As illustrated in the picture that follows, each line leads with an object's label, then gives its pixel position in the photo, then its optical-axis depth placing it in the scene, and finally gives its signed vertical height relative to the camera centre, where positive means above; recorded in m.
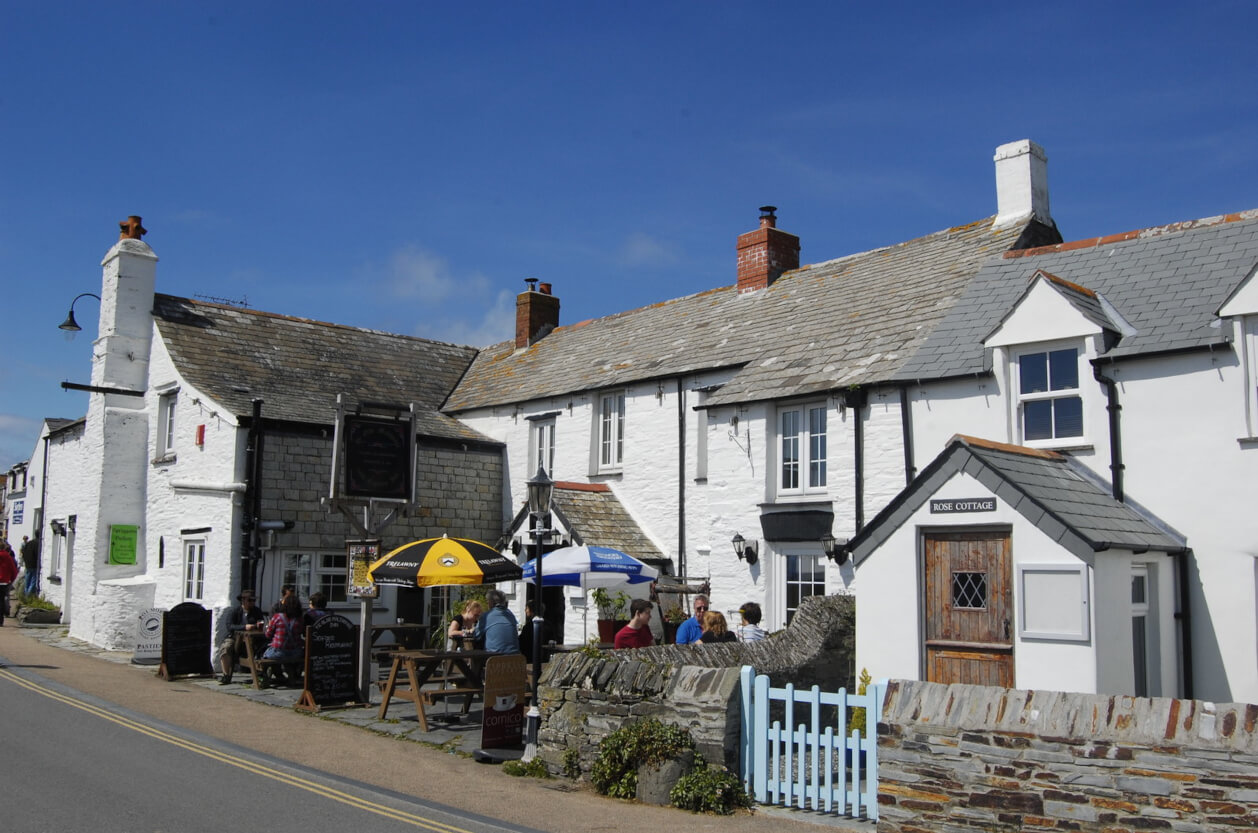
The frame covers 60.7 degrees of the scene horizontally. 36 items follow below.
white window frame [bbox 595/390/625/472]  22.39 +2.54
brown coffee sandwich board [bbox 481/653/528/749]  12.15 -1.74
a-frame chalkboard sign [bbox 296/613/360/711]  15.03 -1.64
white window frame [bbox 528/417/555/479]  24.04 +2.40
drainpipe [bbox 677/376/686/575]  20.34 +1.37
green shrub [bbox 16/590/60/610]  27.30 -1.49
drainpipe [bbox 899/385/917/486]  16.00 +1.83
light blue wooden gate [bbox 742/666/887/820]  9.32 -1.81
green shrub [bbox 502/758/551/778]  11.31 -2.29
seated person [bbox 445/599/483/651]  15.33 -1.10
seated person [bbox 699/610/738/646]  13.24 -0.93
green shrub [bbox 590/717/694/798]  10.21 -1.90
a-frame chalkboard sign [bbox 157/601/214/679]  17.89 -1.59
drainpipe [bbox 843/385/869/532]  16.73 +1.84
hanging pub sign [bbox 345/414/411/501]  16.22 +1.40
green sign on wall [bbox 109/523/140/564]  23.56 +0.07
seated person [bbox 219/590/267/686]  17.53 -1.33
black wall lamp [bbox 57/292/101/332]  22.45 +4.58
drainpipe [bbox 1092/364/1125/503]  13.70 +1.57
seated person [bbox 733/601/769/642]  13.67 -0.89
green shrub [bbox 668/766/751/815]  9.76 -2.18
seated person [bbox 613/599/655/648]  13.65 -1.00
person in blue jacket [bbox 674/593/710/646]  13.79 -1.00
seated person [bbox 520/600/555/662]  15.29 -1.27
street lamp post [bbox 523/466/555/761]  11.73 -0.51
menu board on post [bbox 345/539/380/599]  15.71 -0.20
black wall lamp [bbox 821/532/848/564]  16.58 +0.11
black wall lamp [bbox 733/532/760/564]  18.23 +0.08
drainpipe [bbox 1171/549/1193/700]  12.80 -0.70
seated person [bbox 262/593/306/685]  16.92 -1.37
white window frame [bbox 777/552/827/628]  17.44 -0.42
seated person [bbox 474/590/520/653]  14.06 -1.03
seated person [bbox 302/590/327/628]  16.94 -0.99
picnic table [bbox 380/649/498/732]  13.56 -1.67
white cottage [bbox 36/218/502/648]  20.80 +1.79
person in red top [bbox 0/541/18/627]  21.55 -0.51
